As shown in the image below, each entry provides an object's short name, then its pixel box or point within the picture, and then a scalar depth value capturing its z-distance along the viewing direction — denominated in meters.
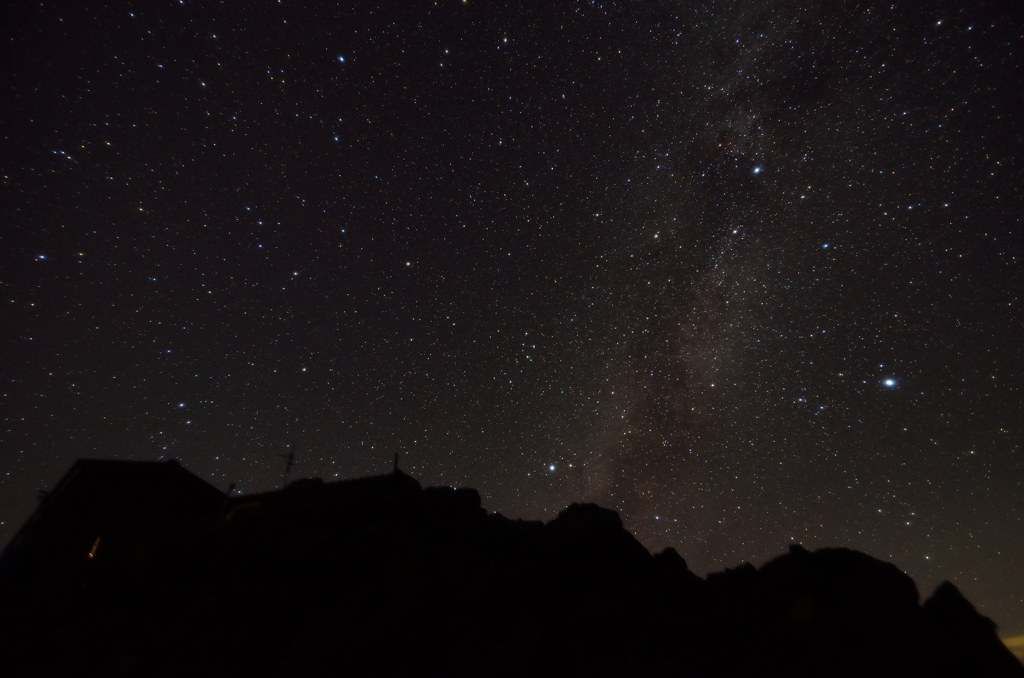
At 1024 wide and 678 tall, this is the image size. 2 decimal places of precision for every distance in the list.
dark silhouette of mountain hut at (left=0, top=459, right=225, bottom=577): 14.72
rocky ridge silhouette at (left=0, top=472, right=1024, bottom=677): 10.64
